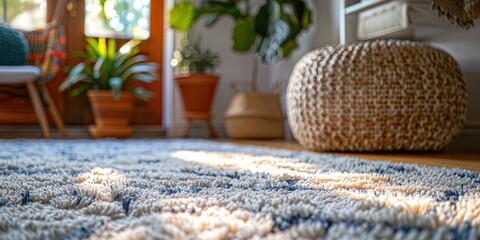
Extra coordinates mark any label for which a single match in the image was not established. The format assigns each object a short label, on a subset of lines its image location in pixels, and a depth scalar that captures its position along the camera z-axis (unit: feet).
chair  6.66
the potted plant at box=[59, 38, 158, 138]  7.36
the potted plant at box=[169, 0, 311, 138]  6.66
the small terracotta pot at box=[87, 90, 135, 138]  7.36
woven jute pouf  4.10
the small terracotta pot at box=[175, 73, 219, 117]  7.70
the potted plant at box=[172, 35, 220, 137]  7.72
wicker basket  7.28
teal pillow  7.11
